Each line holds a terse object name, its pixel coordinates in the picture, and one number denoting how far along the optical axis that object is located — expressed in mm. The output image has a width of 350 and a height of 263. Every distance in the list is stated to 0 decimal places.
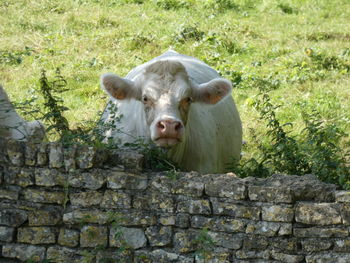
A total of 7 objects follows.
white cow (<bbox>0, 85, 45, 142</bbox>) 15828
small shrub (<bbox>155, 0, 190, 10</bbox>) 35145
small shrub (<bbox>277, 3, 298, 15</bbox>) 36470
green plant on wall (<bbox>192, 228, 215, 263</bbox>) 11718
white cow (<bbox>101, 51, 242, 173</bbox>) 14994
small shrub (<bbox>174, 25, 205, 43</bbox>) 30306
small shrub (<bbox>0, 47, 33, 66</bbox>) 27174
